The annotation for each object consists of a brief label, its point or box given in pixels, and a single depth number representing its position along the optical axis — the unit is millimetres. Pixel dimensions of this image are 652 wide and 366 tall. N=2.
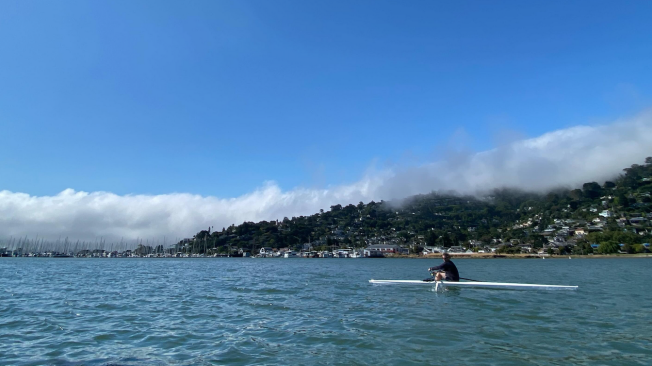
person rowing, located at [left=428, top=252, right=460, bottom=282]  24078
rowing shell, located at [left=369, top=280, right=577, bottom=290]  23922
